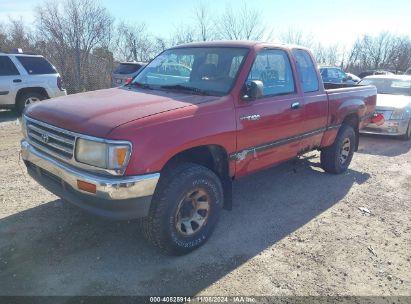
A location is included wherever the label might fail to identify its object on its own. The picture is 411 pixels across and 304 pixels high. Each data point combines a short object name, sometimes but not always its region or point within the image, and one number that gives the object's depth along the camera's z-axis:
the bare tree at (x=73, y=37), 17.67
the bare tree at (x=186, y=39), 25.55
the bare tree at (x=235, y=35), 26.30
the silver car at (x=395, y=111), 8.42
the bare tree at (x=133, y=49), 22.70
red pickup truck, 2.84
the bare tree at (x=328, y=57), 43.38
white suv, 9.44
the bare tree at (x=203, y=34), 25.19
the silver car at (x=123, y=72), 13.40
